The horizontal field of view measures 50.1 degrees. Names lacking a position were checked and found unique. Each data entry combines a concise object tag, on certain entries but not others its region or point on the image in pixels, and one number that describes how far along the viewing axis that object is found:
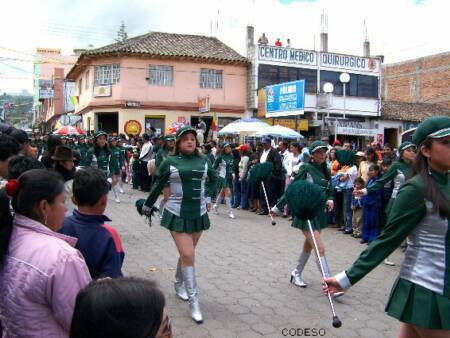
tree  51.86
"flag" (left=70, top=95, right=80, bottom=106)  36.81
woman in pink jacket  1.98
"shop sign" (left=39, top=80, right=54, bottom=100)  52.55
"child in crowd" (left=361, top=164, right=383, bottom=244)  9.34
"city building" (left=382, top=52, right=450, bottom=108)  37.22
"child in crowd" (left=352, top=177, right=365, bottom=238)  9.88
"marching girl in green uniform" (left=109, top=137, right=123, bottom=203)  13.74
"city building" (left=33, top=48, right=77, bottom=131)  52.76
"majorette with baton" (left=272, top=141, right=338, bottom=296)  6.12
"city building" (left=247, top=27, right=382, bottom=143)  30.52
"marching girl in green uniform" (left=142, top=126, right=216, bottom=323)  5.18
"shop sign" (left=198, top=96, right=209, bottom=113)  29.36
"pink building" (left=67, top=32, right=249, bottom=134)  29.44
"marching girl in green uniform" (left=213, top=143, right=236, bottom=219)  12.39
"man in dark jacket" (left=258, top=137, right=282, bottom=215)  12.88
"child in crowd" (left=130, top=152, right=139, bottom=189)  18.27
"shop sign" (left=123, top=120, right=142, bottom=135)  29.06
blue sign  22.70
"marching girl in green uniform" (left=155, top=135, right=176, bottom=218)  10.98
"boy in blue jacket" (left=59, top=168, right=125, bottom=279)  2.71
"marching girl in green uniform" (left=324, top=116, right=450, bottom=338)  2.63
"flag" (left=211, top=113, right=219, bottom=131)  25.81
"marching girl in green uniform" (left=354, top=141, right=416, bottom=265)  7.22
